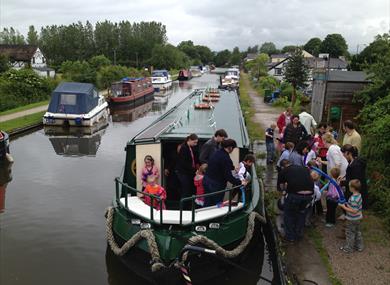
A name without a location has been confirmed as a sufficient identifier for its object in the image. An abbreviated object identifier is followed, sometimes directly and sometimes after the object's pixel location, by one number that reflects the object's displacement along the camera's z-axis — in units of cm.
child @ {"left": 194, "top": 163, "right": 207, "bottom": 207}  689
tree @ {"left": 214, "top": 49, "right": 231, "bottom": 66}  15912
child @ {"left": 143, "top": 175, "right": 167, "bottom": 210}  684
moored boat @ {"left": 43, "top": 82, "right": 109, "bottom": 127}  2059
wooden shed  1523
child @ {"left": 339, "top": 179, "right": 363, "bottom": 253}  652
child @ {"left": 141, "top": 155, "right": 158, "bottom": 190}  727
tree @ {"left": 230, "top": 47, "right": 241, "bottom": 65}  14730
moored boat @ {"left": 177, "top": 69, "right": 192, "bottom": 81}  6247
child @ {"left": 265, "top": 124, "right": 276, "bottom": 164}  1170
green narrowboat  590
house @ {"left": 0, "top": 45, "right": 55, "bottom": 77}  6069
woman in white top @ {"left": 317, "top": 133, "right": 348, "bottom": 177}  783
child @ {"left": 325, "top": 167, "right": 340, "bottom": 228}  742
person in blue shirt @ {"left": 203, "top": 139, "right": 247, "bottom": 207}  630
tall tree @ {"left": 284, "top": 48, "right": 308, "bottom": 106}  2742
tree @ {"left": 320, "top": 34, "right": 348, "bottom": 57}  9994
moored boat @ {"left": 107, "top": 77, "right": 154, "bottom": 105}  2906
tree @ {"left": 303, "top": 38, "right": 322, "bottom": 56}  10864
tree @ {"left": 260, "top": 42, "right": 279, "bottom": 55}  16188
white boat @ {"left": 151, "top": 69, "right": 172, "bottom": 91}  4403
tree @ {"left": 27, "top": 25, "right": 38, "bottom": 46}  10302
